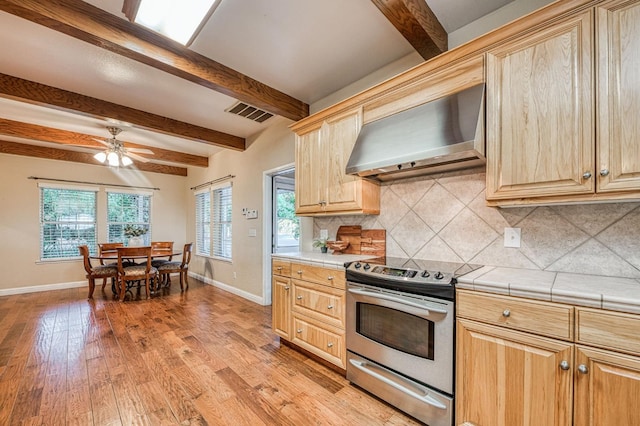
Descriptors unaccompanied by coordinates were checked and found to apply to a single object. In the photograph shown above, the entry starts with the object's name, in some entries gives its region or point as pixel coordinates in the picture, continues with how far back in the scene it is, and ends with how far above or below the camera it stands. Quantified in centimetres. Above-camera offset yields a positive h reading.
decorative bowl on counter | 282 -32
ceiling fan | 424 +98
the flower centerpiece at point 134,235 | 553 -44
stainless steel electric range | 160 -77
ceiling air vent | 358 +139
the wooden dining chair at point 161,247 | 558 -71
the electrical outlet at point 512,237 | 183 -14
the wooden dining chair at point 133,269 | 450 -93
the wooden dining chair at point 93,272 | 463 -98
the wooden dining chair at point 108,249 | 507 -68
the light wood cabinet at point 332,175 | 245 +39
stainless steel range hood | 166 +51
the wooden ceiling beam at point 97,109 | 281 +126
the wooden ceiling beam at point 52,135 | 396 +121
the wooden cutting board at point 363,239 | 259 -24
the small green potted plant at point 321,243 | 298 -32
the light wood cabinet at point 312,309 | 221 -84
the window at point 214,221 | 546 -15
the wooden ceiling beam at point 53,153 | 492 +114
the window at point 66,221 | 534 -14
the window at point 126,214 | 602 +0
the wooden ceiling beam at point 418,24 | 174 +130
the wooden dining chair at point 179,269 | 509 -101
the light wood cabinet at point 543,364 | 113 -68
